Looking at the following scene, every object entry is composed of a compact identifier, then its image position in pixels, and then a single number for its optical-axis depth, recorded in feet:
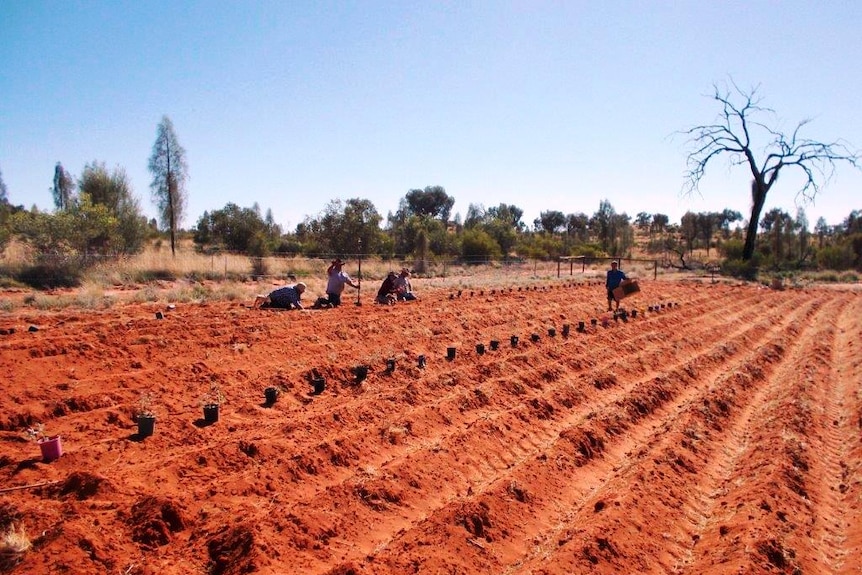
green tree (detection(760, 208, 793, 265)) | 152.97
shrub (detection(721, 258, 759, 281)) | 112.99
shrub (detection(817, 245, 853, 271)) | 136.77
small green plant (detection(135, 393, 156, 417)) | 19.96
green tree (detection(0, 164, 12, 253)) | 61.40
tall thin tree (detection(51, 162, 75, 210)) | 121.92
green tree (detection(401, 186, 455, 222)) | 250.37
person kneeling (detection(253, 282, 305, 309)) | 44.50
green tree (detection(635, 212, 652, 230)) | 312.29
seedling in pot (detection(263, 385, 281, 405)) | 22.80
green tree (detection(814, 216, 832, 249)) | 197.97
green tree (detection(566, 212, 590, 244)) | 208.33
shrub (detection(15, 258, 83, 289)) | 53.01
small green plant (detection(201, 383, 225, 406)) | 22.04
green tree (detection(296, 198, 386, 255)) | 108.06
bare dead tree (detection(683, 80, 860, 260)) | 123.65
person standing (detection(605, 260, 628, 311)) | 51.25
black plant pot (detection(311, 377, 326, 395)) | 24.76
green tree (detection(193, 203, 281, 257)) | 103.50
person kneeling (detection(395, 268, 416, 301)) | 52.60
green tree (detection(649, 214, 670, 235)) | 268.13
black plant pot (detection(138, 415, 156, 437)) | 18.54
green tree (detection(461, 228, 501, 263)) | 129.10
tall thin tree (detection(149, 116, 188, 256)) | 79.00
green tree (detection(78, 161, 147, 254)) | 78.59
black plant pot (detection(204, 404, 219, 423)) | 20.13
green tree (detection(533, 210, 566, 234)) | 248.52
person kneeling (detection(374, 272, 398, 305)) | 49.63
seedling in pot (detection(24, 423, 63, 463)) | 16.35
